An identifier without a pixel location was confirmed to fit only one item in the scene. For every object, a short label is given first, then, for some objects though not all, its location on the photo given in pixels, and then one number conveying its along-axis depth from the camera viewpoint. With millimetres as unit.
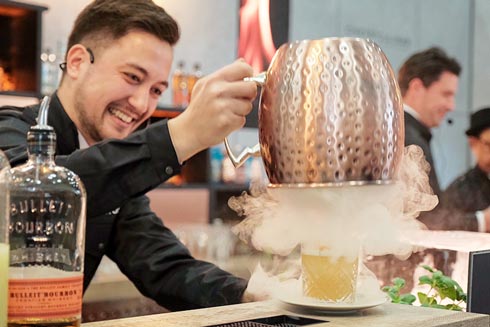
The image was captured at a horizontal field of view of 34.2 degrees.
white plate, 1156
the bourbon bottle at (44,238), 893
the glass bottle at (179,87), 4645
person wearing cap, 3567
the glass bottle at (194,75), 4694
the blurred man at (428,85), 3910
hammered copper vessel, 1045
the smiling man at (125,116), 1888
